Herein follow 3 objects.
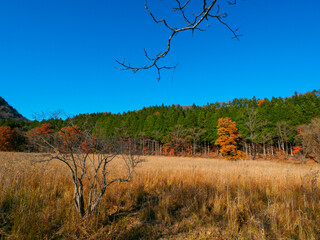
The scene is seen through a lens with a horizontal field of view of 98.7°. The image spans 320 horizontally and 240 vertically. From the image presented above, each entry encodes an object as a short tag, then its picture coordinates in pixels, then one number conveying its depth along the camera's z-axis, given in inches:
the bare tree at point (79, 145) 90.4
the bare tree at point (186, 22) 59.1
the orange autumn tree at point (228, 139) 1154.8
